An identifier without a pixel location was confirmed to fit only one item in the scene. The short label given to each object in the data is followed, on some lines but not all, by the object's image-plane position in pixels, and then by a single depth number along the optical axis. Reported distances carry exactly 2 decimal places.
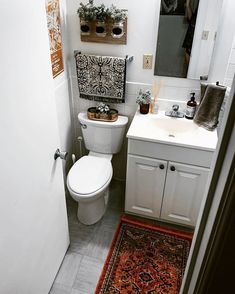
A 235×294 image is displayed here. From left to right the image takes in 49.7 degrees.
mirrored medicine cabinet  1.69
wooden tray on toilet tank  2.05
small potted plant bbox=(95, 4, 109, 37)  1.78
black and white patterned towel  1.94
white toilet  1.82
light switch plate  1.92
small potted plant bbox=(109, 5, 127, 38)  1.78
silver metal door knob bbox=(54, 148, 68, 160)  1.38
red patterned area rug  1.67
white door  0.90
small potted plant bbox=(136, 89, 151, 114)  1.98
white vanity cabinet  1.74
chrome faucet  1.99
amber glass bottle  1.93
